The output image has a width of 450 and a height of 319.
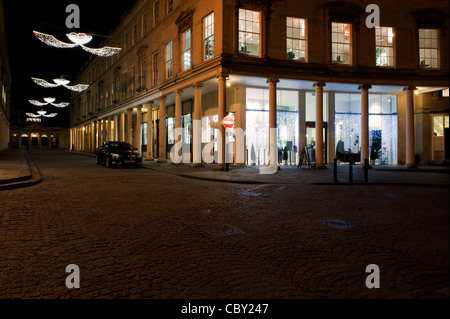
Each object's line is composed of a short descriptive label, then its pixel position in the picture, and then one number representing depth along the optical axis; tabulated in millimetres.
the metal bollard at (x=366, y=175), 11766
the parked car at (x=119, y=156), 19641
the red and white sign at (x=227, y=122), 15695
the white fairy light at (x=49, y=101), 28844
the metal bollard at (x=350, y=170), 12120
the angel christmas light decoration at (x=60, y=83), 22348
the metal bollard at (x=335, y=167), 12141
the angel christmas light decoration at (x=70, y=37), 13431
